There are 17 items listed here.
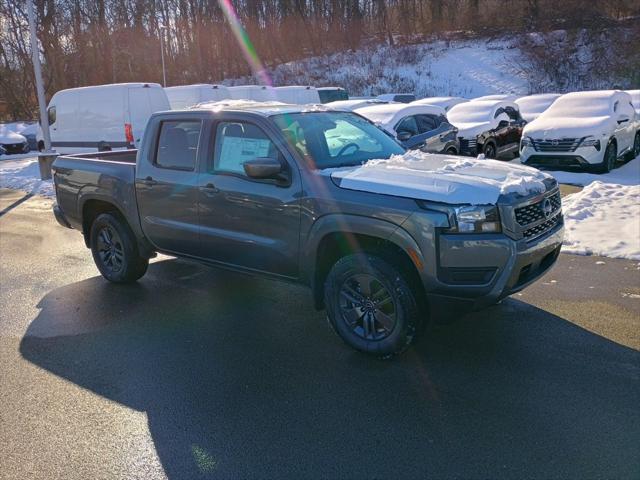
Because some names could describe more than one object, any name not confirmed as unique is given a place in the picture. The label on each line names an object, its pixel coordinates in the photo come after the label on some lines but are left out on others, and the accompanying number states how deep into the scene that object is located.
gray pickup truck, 4.02
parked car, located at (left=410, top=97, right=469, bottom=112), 20.23
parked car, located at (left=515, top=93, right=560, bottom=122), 18.64
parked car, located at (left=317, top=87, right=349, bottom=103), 25.30
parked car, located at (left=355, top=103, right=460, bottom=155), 11.75
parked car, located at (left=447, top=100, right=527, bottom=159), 13.73
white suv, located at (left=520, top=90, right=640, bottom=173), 12.17
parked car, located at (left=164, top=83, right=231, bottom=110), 20.03
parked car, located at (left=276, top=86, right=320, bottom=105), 21.81
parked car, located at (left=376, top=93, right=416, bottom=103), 25.05
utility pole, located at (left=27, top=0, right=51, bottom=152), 15.48
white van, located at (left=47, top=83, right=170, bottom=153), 14.75
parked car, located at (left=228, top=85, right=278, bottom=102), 22.11
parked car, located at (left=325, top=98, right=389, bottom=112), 14.93
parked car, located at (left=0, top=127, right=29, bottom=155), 24.52
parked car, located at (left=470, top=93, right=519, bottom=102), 18.38
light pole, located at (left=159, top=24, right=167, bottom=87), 45.09
